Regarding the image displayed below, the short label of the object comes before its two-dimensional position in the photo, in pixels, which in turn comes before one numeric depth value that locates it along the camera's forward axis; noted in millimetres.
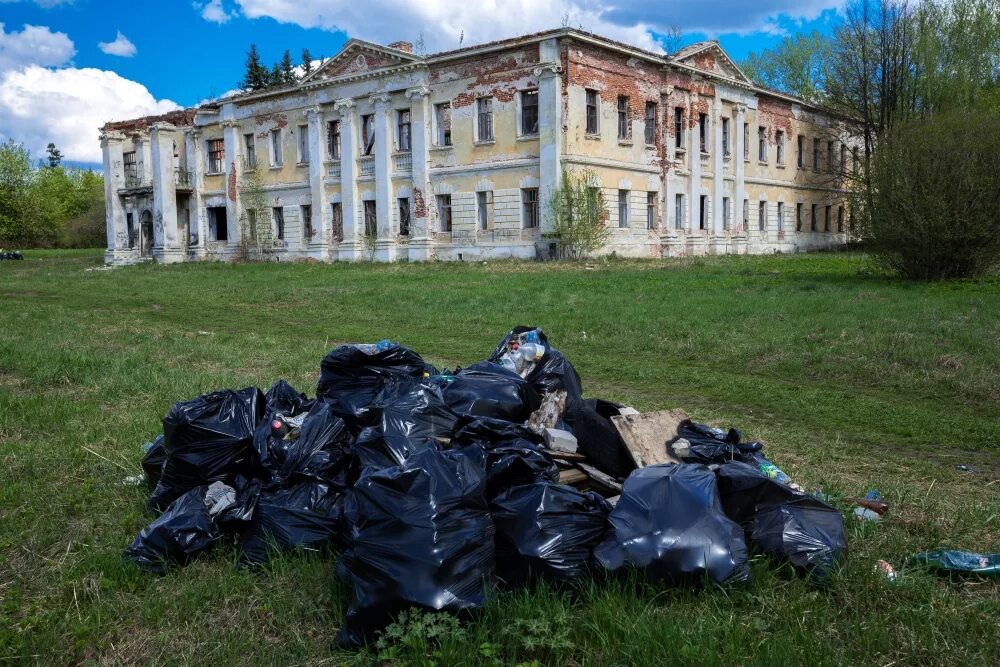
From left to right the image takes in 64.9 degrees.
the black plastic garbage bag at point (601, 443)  4281
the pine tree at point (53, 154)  108025
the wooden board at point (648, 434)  4176
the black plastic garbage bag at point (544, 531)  3260
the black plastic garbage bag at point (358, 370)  5262
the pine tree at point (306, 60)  71188
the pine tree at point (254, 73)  67125
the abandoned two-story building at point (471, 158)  29141
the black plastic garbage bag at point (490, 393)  4711
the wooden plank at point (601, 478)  3978
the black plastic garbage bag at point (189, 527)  3807
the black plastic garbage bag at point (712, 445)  4363
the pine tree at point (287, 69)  67375
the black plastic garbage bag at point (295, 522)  3807
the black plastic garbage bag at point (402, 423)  3994
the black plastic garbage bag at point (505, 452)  3605
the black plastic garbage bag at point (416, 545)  3023
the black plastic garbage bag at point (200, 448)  4363
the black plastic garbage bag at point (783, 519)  3398
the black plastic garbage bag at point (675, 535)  3184
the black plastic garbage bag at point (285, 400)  5141
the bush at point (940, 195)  15438
